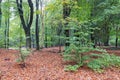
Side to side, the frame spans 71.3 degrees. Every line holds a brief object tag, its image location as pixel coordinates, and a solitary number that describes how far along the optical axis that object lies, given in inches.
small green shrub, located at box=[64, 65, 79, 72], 144.0
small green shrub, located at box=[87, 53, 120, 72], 149.6
